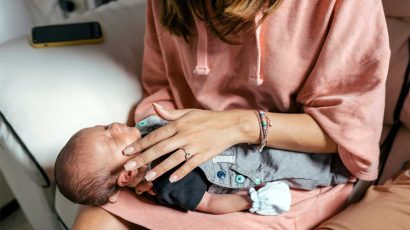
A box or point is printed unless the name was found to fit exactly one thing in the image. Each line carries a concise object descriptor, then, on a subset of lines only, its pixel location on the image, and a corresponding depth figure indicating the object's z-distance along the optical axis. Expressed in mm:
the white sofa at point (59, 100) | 868
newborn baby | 729
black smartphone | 1005
